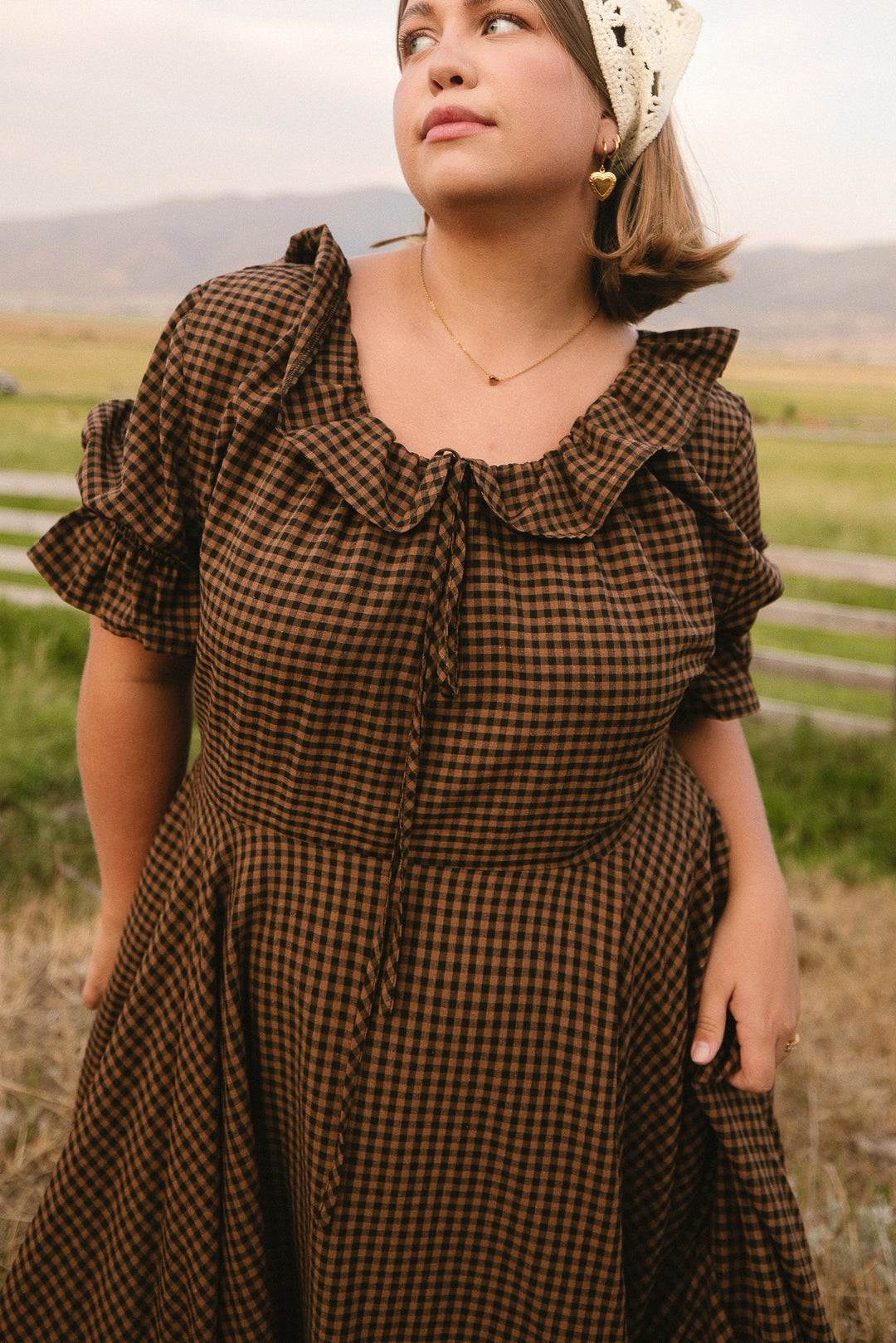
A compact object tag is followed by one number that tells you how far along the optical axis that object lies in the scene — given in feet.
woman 3.30
